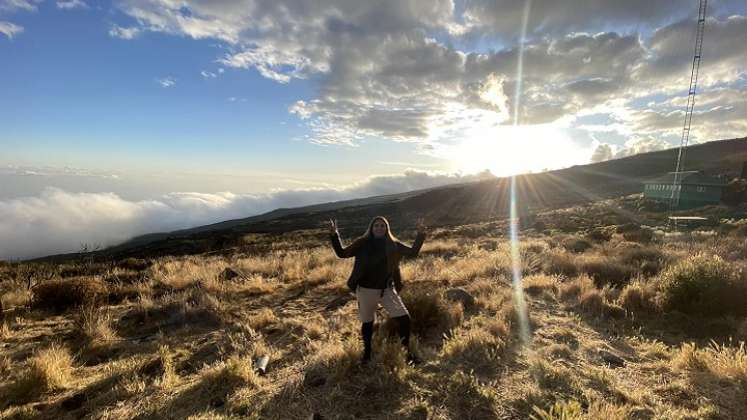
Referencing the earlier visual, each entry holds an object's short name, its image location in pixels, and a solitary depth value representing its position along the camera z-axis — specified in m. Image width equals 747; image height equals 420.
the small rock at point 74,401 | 4.75
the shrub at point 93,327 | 6.89
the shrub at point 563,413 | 3.48
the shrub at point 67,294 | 9.02
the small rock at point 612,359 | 5.26
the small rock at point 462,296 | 7.89
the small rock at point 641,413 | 3.91
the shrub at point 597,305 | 7.28
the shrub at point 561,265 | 10.62
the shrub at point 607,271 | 9.40
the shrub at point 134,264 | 16.41
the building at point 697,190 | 45.03
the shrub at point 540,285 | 8.86
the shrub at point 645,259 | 10.16
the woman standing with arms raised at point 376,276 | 5.20
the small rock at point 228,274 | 11.57
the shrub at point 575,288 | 8.46
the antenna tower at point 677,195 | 45.59
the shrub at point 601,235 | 17.73
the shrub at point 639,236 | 17.09
